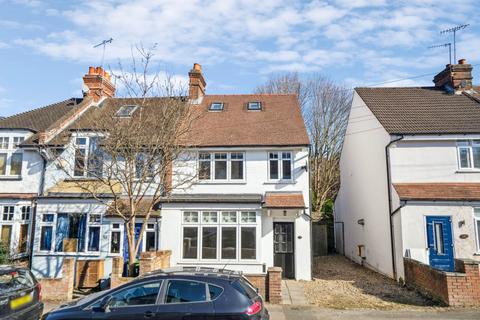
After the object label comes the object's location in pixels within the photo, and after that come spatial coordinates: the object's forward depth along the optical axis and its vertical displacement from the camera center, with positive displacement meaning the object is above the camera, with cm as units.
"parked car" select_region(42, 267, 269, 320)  605 -133
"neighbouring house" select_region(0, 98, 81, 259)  1505 +178
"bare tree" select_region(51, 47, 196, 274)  1226 +268
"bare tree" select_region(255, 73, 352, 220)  3005 +710
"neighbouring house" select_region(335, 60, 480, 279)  1342 +210
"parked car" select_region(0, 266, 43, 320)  701 -148
